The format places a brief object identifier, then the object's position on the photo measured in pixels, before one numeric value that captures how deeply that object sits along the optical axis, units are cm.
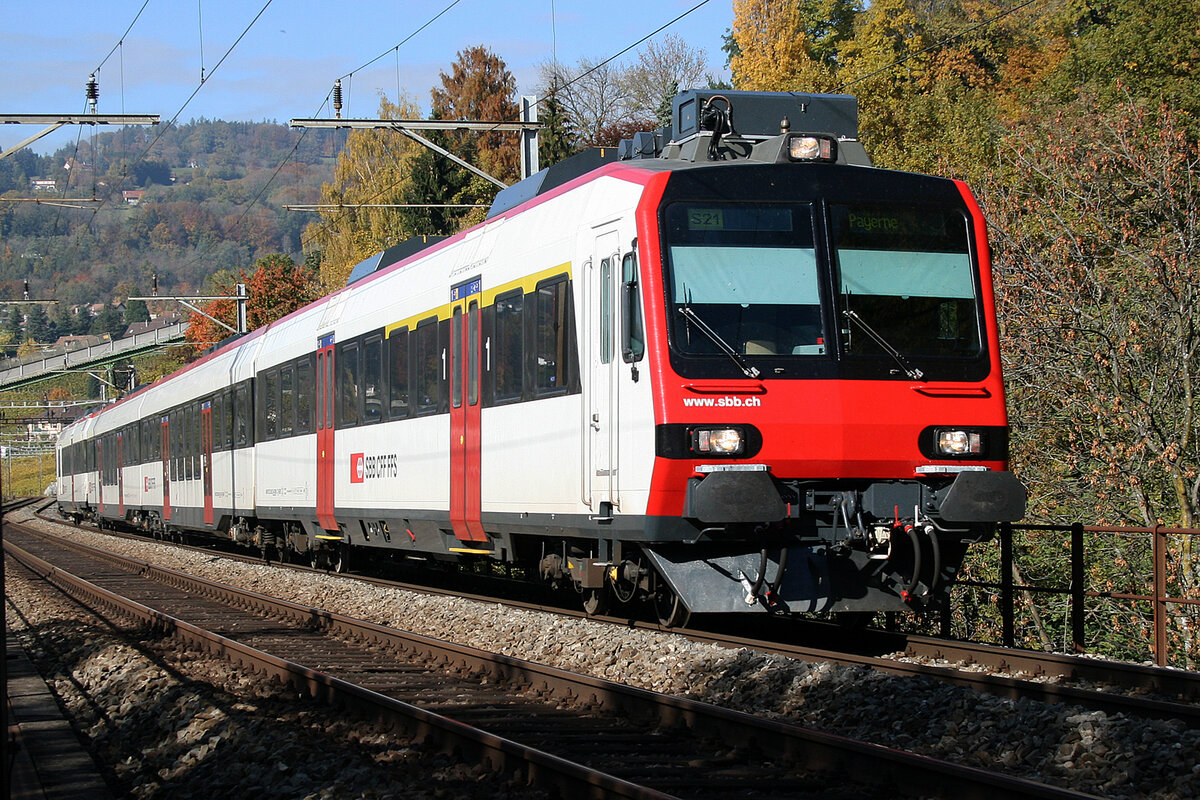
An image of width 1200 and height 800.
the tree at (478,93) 7431
